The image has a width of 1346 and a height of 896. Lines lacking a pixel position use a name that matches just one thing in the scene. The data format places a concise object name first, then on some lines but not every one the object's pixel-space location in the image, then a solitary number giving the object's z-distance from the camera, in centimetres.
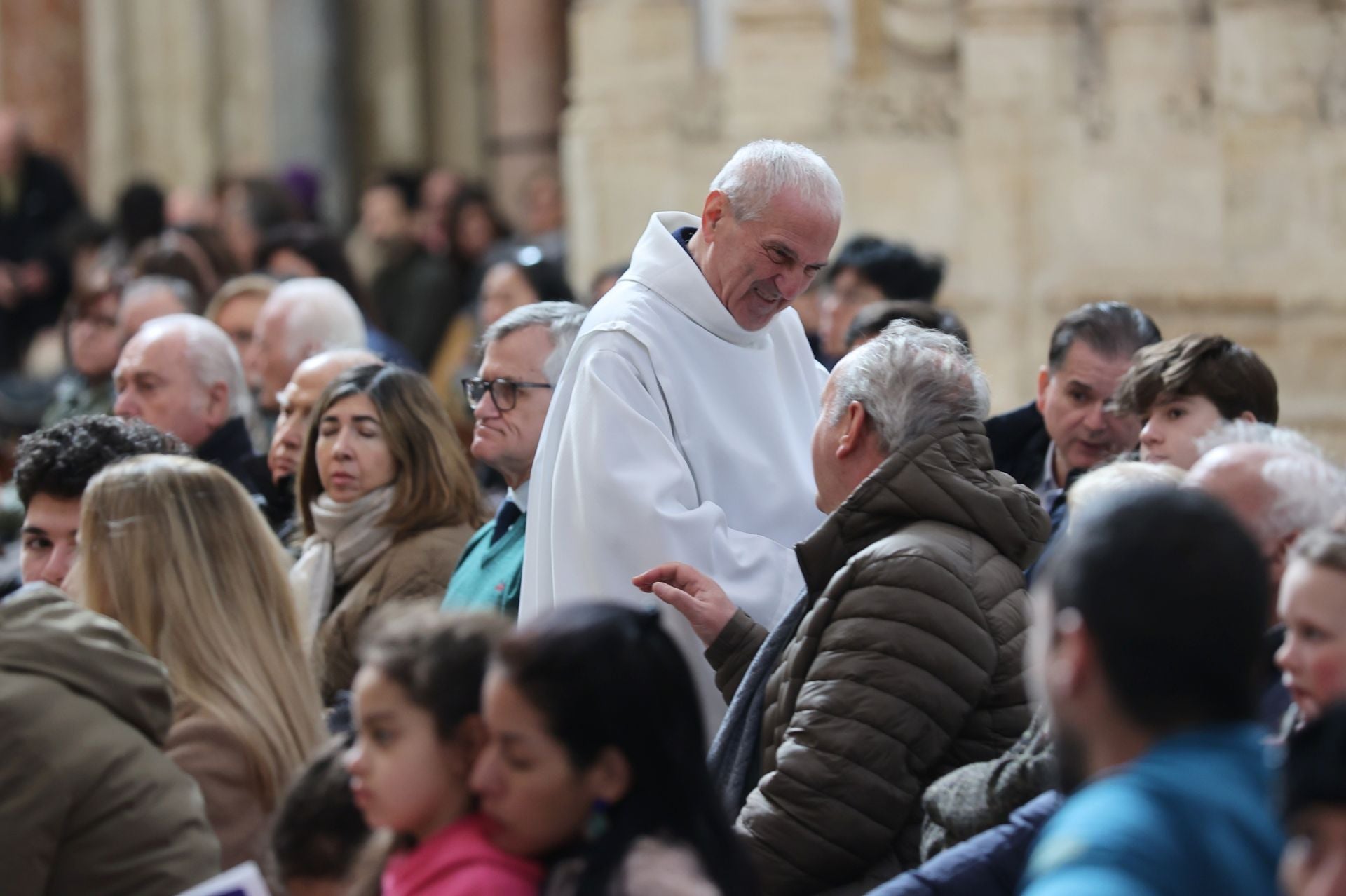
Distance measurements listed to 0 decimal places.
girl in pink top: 545
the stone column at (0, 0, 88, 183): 2970
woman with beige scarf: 1054
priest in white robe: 918
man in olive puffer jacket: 719
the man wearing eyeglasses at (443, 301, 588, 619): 1012
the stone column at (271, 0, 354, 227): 2992
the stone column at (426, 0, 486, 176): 3109
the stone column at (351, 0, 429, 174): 3059
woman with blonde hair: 741
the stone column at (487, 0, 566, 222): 2803
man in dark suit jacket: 1034
